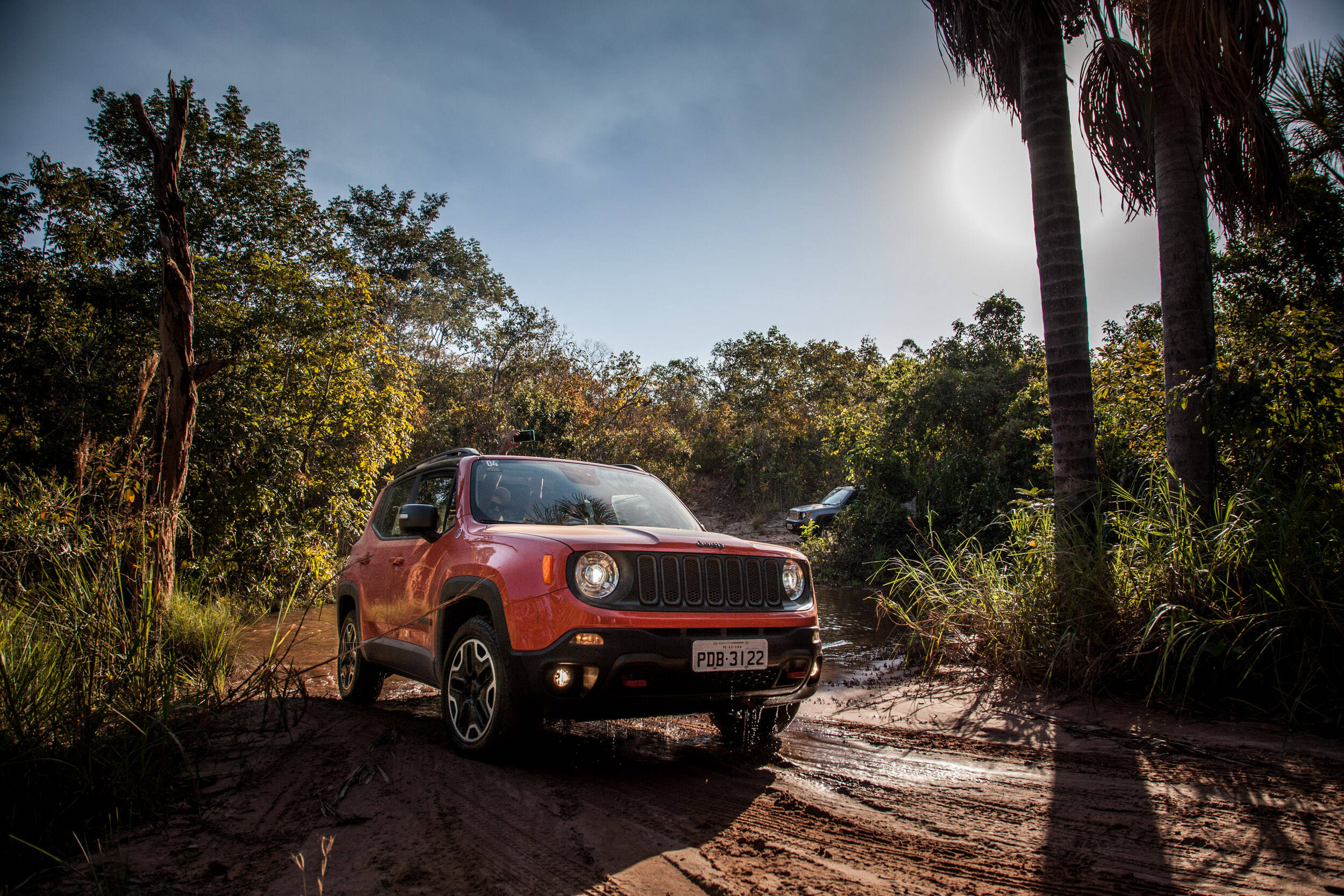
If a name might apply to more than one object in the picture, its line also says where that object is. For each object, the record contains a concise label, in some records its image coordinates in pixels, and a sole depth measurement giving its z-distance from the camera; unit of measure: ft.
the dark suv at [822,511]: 67.92
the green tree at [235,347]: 33.40
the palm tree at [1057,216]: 20.22
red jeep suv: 11.10
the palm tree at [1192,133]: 19.15
